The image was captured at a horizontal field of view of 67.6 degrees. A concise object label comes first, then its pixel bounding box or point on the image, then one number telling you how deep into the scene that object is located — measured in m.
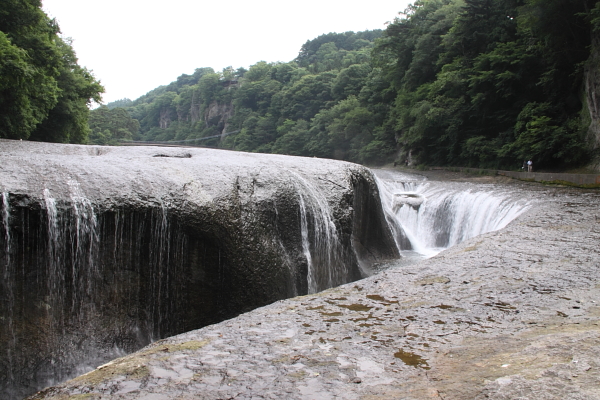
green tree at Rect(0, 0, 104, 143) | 14.44
